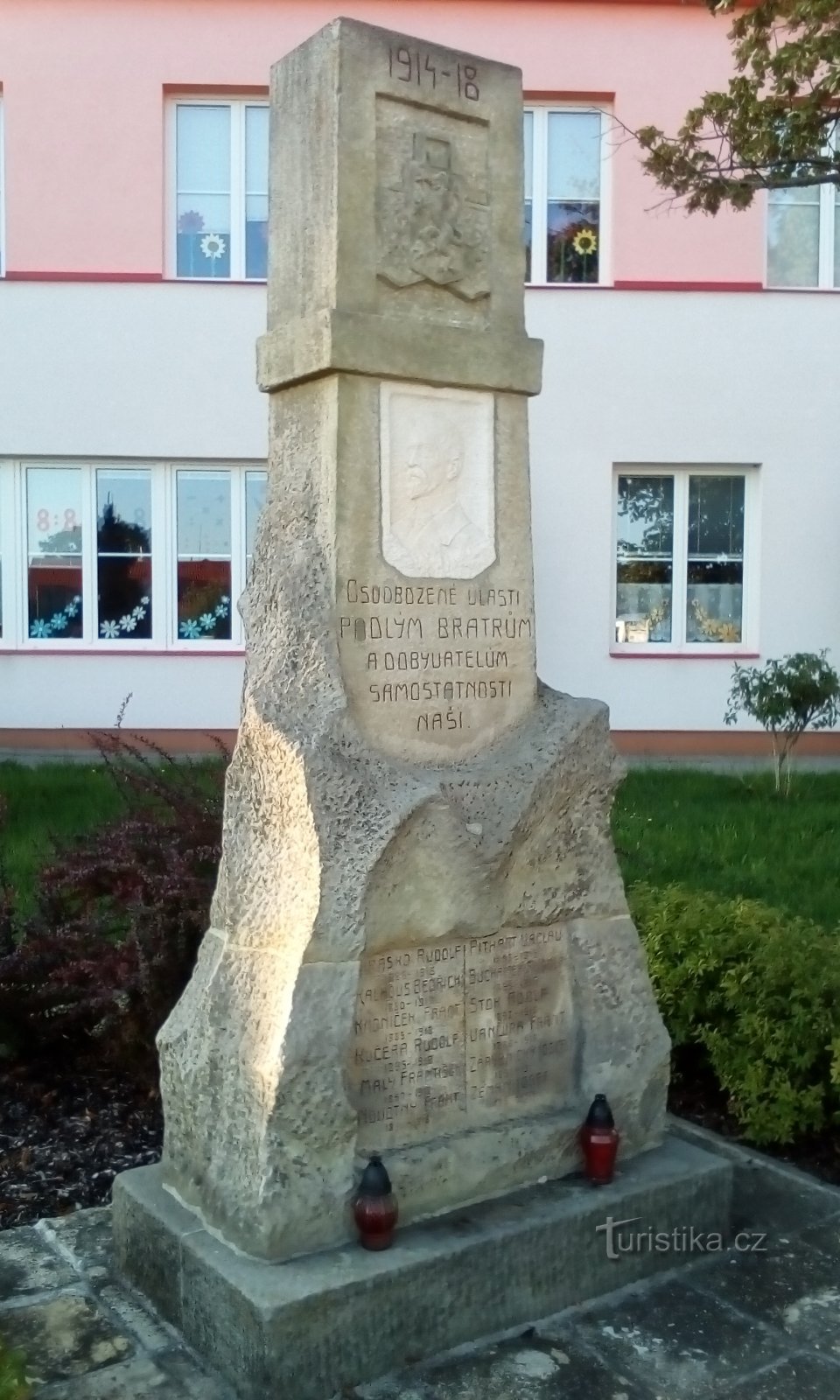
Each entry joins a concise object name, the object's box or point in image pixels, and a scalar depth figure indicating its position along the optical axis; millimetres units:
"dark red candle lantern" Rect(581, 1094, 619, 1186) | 3273
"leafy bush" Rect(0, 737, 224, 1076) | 4430
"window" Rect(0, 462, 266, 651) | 12555
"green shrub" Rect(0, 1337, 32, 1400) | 2387
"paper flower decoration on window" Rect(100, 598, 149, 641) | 12711
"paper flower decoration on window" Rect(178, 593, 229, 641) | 12734
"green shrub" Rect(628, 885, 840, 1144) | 4059
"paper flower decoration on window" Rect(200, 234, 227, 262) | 12516
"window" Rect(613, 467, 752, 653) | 12805
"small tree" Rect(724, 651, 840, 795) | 10297
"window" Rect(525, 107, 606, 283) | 12438
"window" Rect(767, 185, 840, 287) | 12562
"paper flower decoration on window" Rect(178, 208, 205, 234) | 12461
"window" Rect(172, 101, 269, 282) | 12305
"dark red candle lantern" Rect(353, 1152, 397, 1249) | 2877
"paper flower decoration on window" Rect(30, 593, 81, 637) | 12688
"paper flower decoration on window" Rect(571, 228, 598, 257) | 12711
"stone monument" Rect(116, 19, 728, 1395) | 2955
